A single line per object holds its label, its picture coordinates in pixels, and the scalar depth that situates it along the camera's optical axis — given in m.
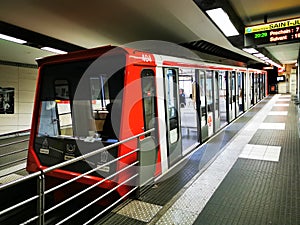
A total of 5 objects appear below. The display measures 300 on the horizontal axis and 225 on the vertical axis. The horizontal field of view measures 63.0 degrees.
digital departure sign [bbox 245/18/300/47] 5.15
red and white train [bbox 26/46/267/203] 2.89
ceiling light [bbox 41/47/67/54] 6.08
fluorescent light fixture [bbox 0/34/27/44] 4.88
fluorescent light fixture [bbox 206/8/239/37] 3.91
